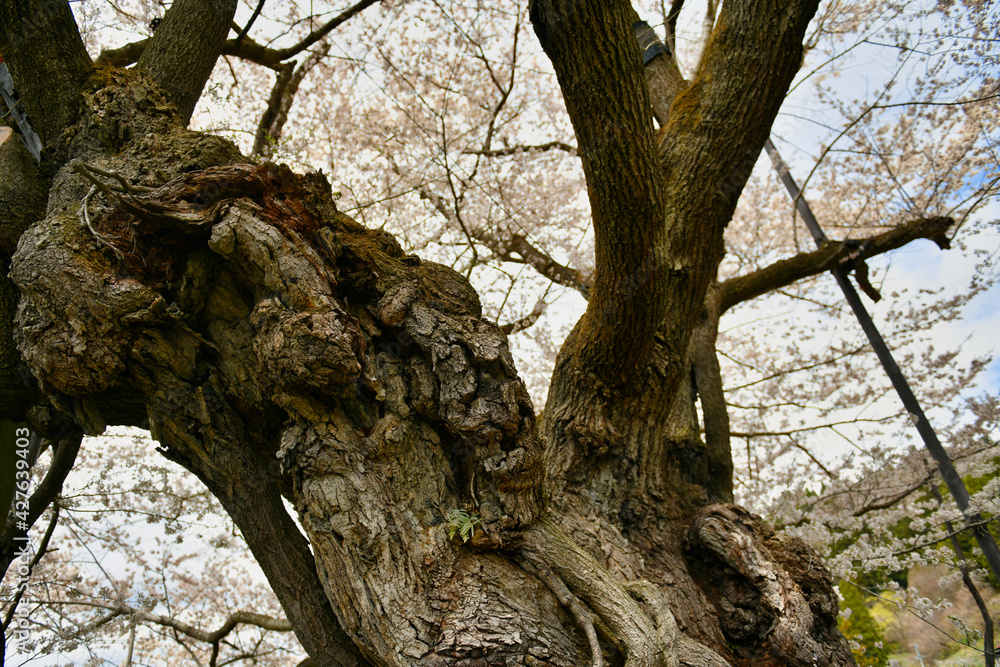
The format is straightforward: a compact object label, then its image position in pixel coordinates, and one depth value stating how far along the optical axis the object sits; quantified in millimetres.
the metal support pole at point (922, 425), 3652
